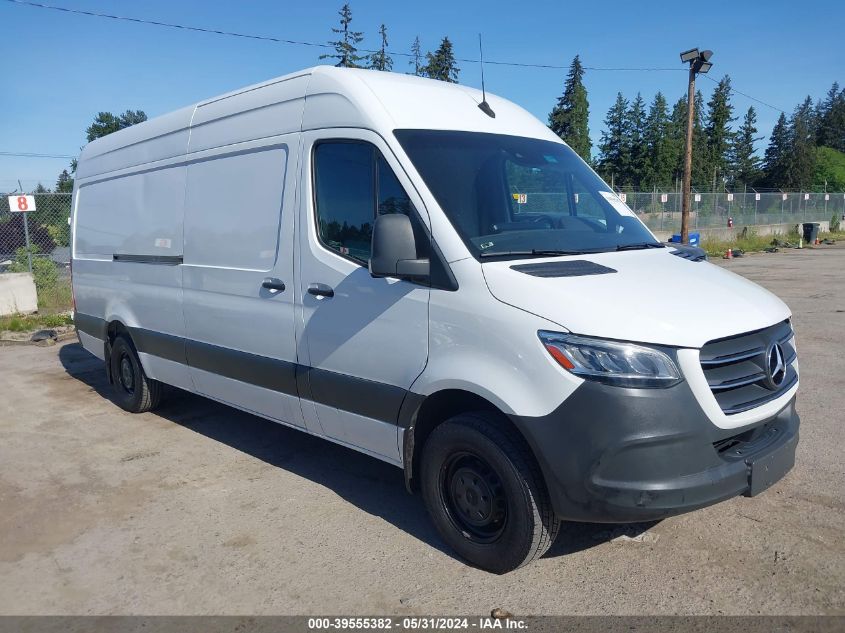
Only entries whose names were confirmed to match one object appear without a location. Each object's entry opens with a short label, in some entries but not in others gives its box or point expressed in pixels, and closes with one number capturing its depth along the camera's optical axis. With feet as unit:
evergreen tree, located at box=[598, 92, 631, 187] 270.46
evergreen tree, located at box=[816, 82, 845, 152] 418.39
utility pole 65.57
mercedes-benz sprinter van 9.93
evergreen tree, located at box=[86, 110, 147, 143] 243.60
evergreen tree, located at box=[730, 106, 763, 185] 332.80
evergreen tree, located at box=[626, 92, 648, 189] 269.44
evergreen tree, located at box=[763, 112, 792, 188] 335.47
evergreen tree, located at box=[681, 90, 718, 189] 287.28
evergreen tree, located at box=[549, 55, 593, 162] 221.25
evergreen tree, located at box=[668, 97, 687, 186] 270.46
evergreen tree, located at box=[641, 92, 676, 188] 265.95
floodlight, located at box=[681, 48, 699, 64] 65.26
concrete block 40.60
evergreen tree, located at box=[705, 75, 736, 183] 301.84
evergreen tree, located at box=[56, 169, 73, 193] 164.94
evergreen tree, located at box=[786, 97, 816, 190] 325.01
